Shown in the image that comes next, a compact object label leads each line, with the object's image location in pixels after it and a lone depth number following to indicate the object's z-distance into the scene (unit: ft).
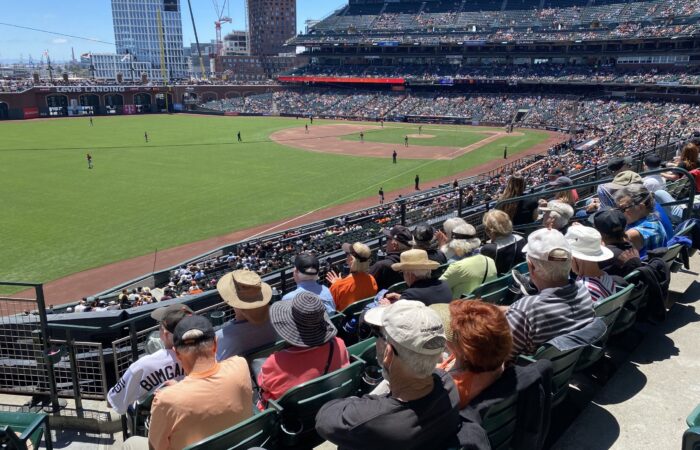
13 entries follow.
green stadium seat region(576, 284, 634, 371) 13.78
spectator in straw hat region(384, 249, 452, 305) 15.70
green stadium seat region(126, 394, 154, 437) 13.53
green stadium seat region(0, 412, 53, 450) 11.15
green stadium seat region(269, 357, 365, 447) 11.52
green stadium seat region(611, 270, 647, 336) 15.90
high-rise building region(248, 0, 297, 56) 609.83
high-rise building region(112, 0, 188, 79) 634.02
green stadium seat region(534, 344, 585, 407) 12.04
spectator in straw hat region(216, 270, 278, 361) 14.80
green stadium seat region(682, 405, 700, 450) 8.66
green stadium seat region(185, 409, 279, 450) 10.35
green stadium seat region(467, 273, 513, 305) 17.29
